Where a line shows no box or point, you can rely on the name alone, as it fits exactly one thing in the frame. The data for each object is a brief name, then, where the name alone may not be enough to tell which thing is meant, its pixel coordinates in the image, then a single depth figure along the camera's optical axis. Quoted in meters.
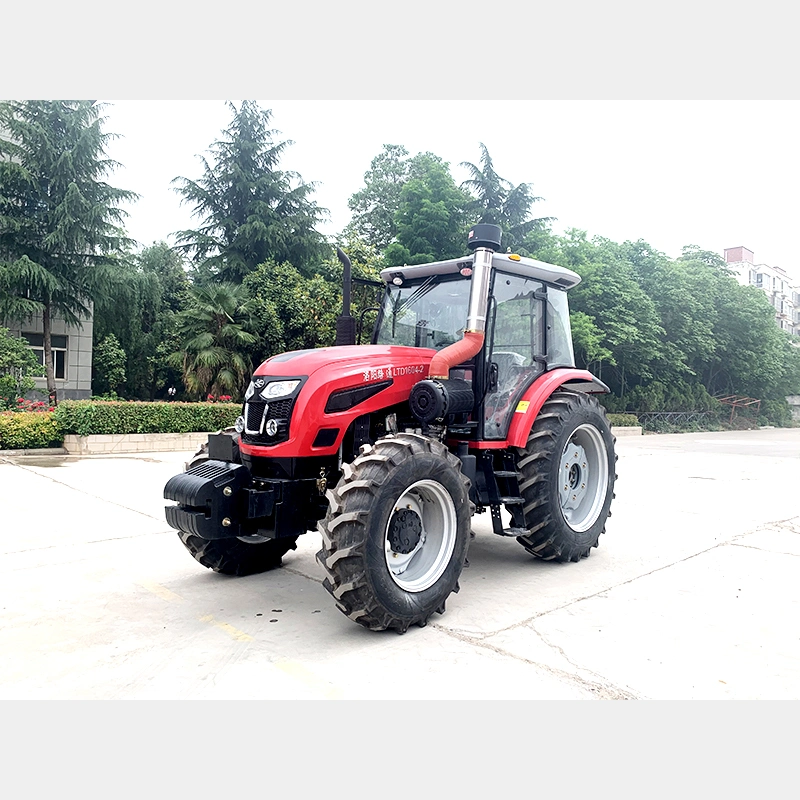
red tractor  3.70
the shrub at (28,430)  12.87
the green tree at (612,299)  24.83
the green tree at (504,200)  25.28
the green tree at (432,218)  22.77
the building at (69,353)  21.16
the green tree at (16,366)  15.34
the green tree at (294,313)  19.56
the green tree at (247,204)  23.50
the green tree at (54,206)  18.67
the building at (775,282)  63.66
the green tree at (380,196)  32.62
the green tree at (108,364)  22.67
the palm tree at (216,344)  18.95
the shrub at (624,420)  26.28
